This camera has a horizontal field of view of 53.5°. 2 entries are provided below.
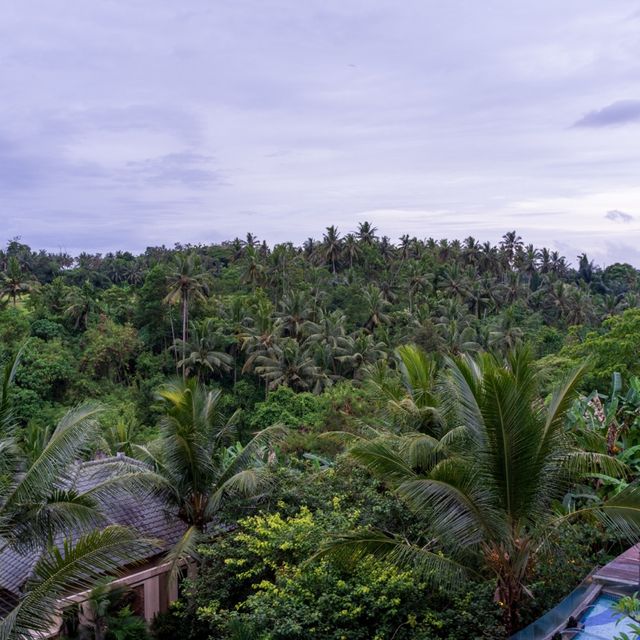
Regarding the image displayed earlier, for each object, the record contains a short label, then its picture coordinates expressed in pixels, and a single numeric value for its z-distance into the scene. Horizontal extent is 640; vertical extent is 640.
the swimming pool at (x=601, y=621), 6.93
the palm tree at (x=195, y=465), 12.47
